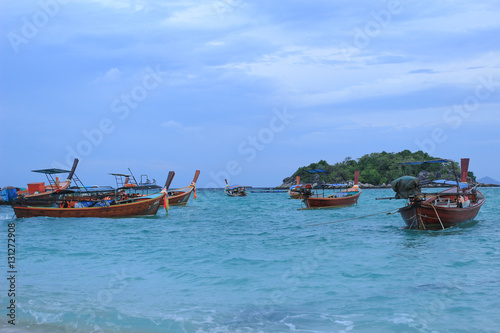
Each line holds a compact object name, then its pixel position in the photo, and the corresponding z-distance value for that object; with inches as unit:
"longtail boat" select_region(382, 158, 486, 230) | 812.0
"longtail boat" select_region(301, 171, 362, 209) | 1647.4
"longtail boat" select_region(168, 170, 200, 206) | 1943.9
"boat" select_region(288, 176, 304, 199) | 2910.2
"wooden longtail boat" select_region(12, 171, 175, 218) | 1166.3
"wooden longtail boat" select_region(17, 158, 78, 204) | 1584.6
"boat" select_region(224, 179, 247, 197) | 3617.1
